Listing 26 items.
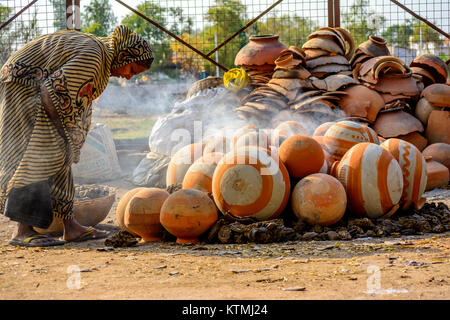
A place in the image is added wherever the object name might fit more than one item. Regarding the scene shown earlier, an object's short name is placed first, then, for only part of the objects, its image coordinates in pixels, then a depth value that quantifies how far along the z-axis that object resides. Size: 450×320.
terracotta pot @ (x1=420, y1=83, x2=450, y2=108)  8.31
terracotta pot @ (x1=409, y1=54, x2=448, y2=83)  9.13
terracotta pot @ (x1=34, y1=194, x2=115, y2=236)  5.36
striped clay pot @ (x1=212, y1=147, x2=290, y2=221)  4.62
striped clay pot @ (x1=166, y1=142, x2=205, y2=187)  5.63
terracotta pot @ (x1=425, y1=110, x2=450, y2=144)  8.28
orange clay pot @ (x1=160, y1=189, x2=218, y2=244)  4.50
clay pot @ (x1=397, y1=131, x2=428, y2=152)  8.25
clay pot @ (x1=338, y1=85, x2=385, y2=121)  8.13
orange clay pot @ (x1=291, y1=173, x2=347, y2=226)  4.68
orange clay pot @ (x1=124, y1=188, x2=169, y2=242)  4.75
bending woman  4.56
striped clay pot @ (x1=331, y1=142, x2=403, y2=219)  4.90
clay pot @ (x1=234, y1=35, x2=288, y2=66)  8.92
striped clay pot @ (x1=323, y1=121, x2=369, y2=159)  5.57
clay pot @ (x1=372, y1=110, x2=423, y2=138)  8.09
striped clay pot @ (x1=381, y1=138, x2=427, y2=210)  5.22
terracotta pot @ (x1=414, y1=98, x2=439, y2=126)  8.44
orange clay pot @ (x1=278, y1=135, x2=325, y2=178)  4.94
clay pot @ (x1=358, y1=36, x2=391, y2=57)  8.89
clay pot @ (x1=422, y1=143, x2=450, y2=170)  7.46
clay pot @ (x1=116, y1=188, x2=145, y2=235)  5.00
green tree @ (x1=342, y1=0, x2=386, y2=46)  11.38
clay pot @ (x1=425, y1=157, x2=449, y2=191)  6.93
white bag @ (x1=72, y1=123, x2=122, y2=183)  8.24
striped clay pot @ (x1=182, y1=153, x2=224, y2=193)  5.03
